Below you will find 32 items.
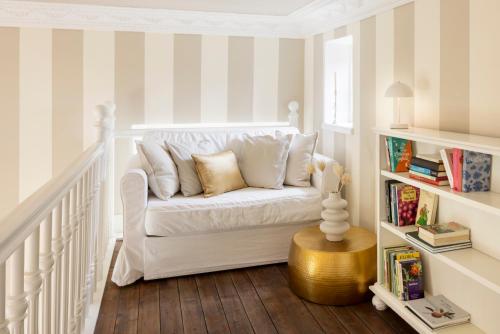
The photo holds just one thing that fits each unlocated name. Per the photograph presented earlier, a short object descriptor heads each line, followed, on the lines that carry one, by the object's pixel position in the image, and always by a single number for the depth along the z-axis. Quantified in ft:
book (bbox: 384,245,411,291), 8.35
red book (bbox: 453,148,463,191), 6.77
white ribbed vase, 9.29
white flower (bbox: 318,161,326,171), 10.31
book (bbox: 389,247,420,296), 8.14
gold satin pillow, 10.86
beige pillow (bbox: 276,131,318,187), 11.80
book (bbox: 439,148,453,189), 6.96
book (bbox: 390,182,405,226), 8.33
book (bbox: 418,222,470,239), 7.11
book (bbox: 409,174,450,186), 7.22
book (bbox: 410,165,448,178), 7.20
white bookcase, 6.32
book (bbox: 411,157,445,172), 7.20
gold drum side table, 8.63
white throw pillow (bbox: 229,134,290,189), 11.49
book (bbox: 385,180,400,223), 8.54
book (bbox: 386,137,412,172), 8.37
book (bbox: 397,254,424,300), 7.97
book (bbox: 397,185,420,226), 8.27
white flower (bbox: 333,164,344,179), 9.68
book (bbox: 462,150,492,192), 6.69
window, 12.75
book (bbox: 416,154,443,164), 7.25
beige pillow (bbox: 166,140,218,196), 10.93
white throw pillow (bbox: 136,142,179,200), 10.45
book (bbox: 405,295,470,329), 7.06
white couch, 9.81
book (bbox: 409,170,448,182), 7.21
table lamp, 8.50
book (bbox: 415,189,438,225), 7.89
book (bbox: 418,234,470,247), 7.05
